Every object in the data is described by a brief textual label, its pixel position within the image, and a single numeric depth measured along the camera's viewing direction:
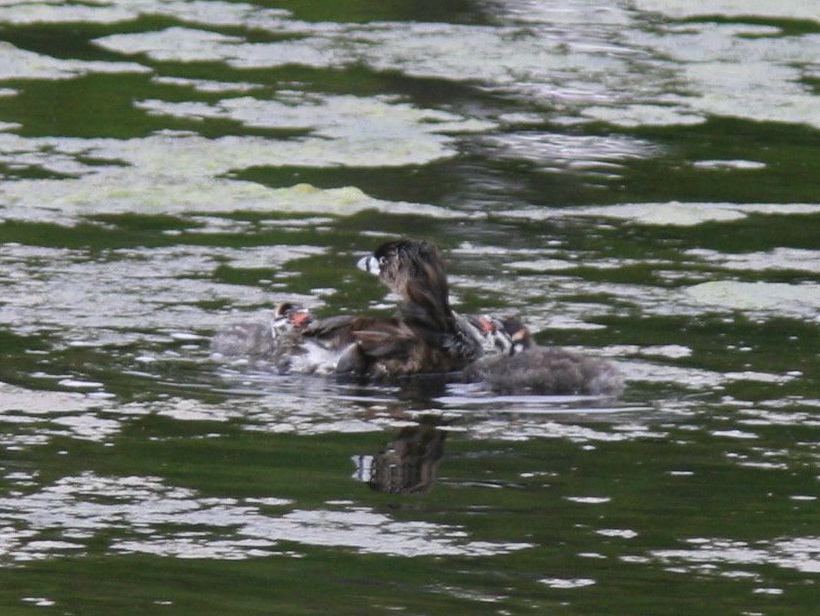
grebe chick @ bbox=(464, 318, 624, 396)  16.95
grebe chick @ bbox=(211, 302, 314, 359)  18.08
